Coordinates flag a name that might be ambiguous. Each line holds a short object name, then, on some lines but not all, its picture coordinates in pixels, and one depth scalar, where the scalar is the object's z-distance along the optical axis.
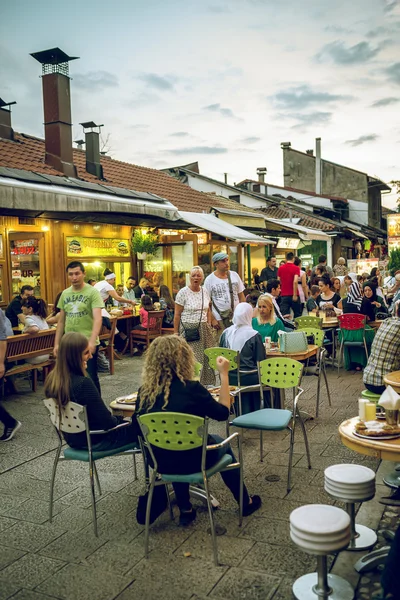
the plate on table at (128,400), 4.50
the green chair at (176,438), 3.34
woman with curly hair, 3.55
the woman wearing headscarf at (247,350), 5.82
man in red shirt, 11.78
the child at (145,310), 10.43
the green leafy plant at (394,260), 15.44
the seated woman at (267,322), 6.88
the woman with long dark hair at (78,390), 3.89
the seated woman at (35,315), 7.86
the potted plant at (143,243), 13.56
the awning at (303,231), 17.45
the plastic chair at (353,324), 8.53
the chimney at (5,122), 13.59
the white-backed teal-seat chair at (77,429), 3.81
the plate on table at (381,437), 3.21
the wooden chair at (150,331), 10.55
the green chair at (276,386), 4.50
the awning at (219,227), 12.67
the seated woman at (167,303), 11.19
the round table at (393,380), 4.48
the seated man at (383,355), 5.00
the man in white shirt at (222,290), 7.93
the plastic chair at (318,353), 6.57
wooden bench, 7.27
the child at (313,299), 9.75
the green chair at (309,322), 8.38
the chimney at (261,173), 37.41
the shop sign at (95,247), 12.20
